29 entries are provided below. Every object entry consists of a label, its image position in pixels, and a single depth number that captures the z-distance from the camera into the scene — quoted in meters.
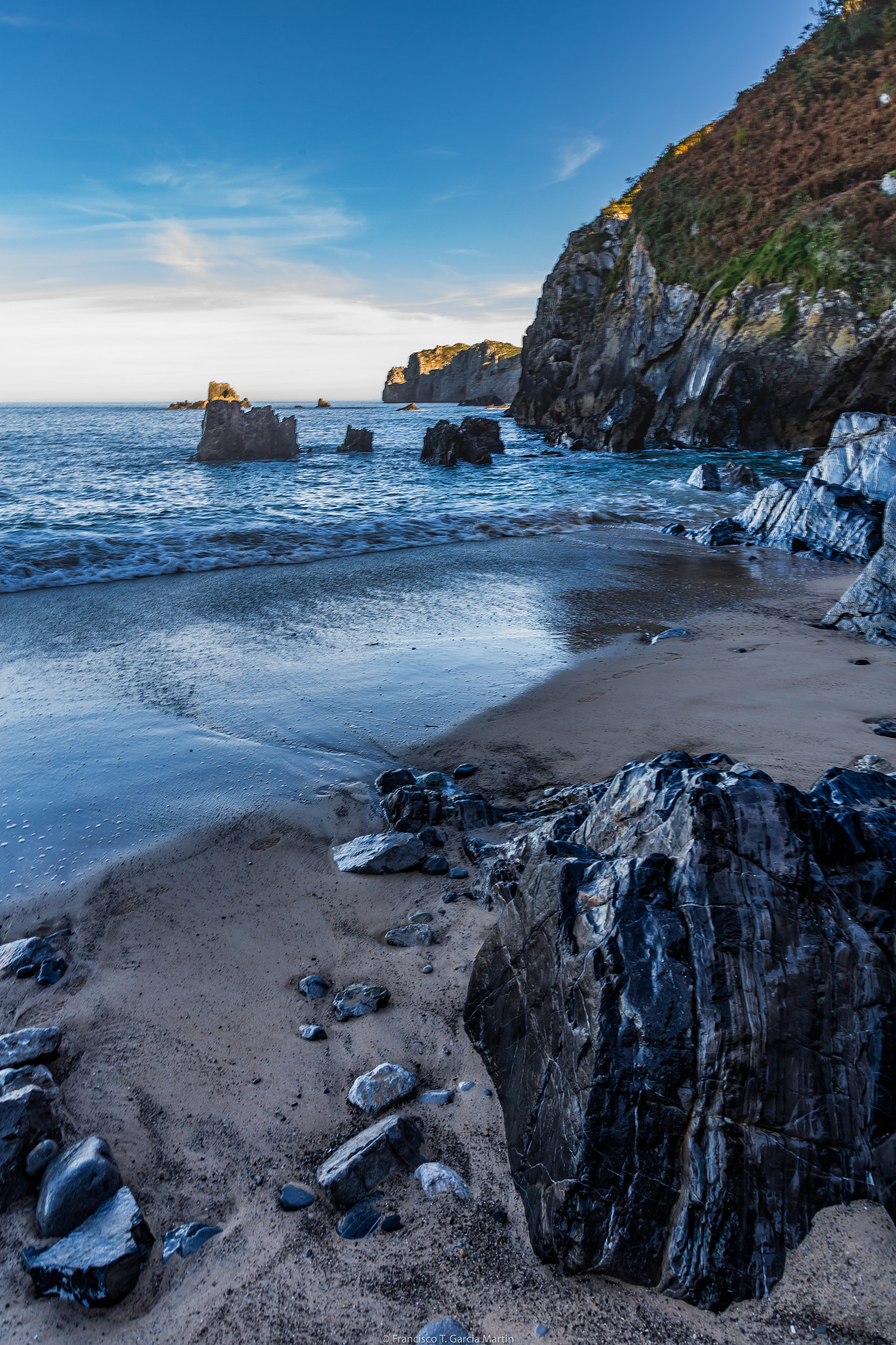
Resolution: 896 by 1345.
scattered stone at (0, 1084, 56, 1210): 1.93
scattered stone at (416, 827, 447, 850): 3.58
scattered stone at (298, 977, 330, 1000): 2.66
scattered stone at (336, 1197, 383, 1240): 1.82
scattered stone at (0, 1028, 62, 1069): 2.33
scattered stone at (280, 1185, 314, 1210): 1.89
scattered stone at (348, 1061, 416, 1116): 2.19
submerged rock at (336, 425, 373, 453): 39.50
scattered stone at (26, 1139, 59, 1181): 1.97
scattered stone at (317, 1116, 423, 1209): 1.90
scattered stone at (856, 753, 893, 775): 3.73
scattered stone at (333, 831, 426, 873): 3.39
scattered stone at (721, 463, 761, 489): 19.91
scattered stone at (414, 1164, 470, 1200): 1.91
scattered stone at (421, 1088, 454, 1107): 2.19
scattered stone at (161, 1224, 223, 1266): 1.78
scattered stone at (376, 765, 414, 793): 4.13
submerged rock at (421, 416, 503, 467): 30.20
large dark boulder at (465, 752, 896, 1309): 1.65
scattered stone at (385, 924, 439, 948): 2.91
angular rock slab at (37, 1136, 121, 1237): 1.83
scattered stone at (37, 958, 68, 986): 2.75
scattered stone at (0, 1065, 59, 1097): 2.19
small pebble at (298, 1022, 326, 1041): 2.45
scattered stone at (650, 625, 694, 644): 6.98
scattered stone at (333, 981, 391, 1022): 2.55
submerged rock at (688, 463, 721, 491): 19.65
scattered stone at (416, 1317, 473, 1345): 1.56
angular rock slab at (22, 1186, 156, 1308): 1.67
